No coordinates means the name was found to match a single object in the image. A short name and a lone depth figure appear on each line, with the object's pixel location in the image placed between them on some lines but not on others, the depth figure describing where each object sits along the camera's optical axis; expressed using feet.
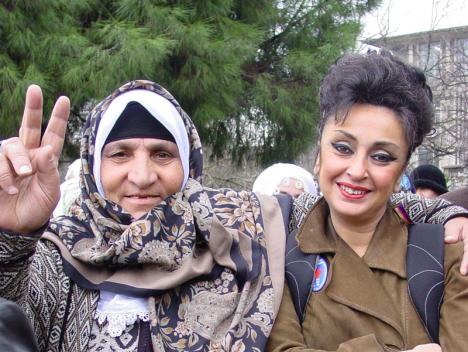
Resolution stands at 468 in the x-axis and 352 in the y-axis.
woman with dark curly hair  6.99
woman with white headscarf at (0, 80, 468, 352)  6.73
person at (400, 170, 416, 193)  12.67
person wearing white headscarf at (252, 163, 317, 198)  16.56
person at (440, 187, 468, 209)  11.59
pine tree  19.94
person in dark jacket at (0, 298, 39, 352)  3.44
